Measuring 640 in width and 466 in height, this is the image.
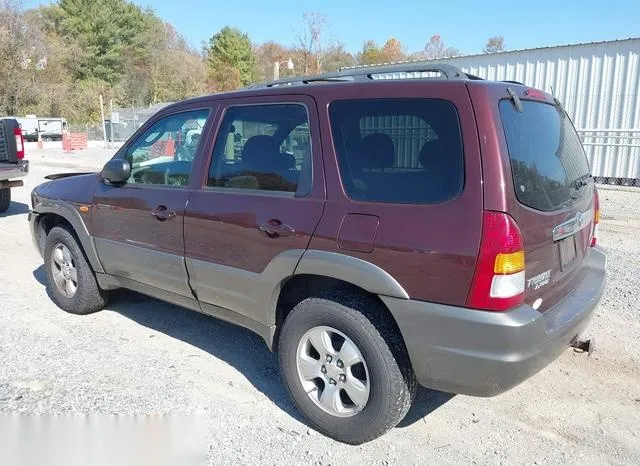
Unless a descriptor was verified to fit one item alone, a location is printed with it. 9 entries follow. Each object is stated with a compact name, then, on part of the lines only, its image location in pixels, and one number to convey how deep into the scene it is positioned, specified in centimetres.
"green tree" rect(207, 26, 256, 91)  6109
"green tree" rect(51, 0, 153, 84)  5075
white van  3282
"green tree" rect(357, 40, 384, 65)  5964
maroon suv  242
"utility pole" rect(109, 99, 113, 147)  2883
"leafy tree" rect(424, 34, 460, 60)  6933
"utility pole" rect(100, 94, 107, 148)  2967
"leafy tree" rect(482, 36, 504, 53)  6644
